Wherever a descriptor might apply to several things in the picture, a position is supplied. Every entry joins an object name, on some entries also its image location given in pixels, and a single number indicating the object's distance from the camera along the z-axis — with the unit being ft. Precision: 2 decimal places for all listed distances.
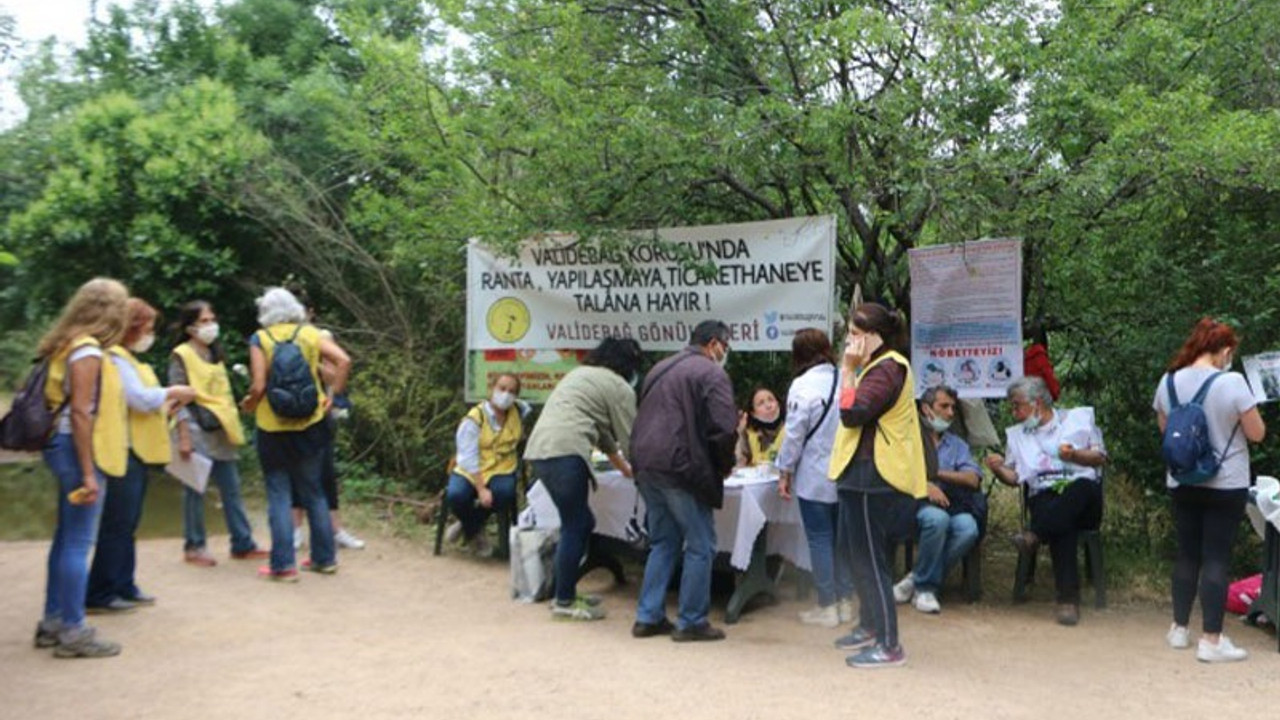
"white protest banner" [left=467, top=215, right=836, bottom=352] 24.02
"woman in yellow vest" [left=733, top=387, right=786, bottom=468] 25.38
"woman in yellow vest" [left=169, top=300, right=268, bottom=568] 24.12
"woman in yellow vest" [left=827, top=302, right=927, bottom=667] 18.26
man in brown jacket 19.77
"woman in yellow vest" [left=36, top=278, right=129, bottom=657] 17.54
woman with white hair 23.07
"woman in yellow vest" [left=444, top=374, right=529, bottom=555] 26.68
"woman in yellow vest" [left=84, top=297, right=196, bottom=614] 20.38
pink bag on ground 21.89
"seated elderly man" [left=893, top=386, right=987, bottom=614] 22.79
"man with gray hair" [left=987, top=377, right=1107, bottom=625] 22.36
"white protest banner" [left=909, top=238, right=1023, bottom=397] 22.93
